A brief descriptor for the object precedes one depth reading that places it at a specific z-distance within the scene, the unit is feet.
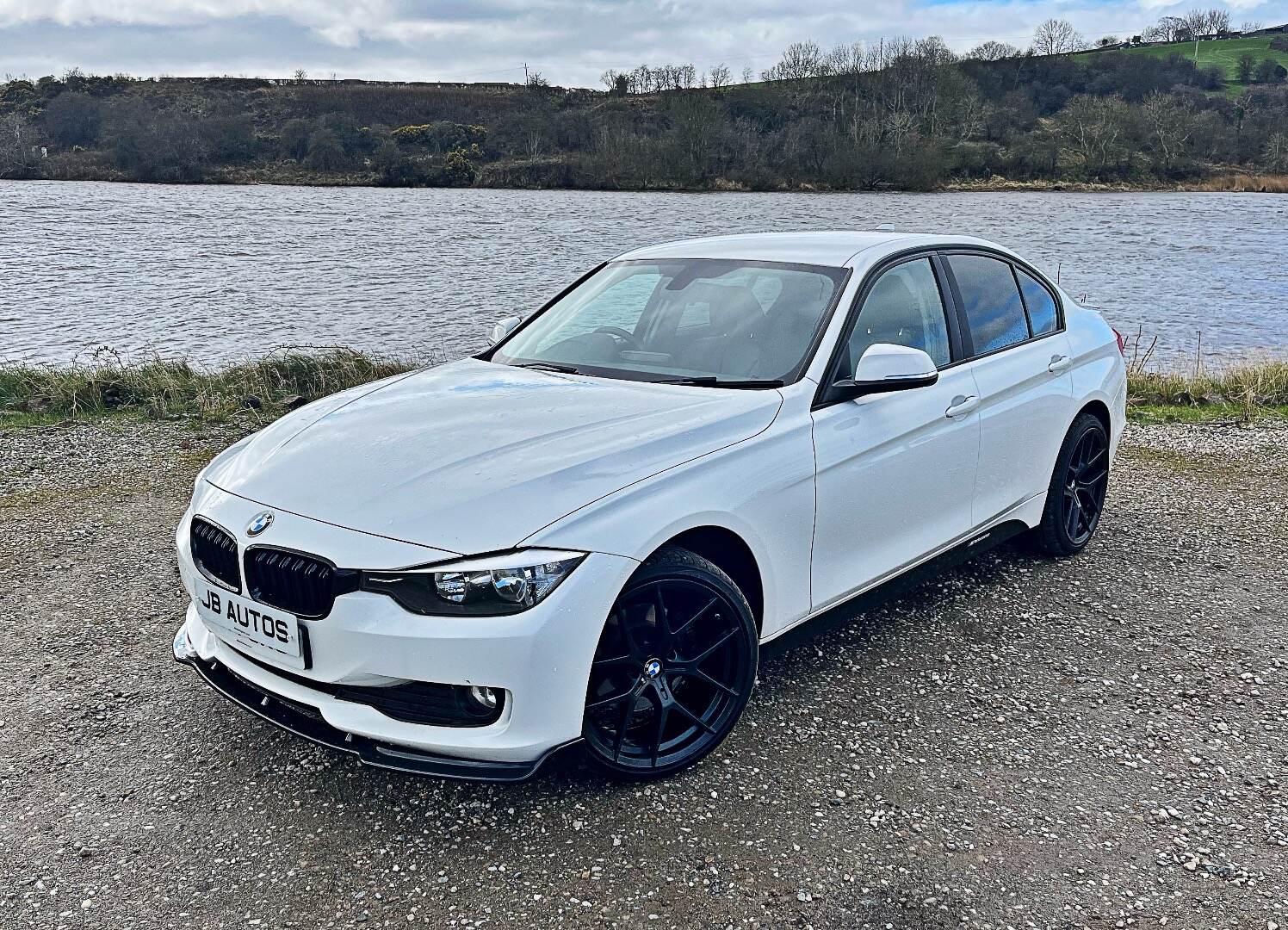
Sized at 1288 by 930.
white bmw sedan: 8.84
